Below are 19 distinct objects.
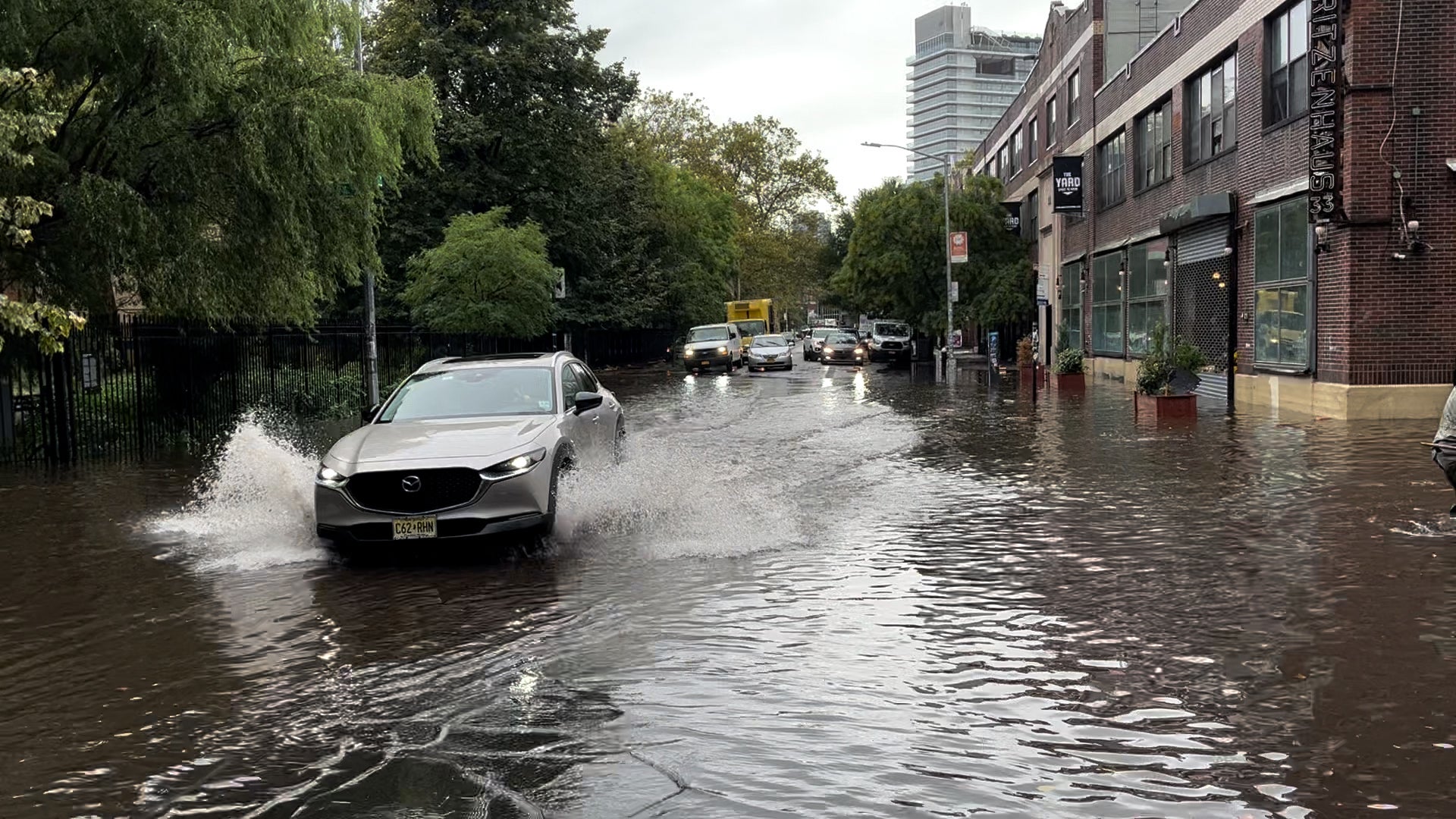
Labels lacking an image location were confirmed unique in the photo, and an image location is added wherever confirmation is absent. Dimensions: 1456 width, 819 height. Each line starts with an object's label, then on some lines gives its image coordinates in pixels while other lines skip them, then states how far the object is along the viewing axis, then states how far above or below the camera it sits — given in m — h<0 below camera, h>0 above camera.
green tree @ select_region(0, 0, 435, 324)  15.05 +2.60
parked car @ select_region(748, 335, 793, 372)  50.78 -0.60
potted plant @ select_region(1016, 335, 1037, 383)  33.00 -0.64
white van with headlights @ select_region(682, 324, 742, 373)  49.28 -0.35
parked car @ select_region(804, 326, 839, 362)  65.69 -0.18
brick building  20.22 +2.37
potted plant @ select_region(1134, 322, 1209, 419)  21.86 -0.83
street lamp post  46.93 +3.59
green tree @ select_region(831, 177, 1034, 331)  52.41 +3.29
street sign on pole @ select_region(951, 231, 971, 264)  46.69 +3.29
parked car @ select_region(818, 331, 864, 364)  57.06 -0.56
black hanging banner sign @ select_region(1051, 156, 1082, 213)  39.94 +4.61
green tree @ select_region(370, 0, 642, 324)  40.66 +7.90
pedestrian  9.55 -0.90
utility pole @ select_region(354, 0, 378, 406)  22.26 +0.08
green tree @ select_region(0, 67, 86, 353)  9.55 +1.22
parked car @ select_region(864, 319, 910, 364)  58.41 -0.23
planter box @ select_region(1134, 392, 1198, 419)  21.83 -1.31
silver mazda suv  9.07 -0.91
